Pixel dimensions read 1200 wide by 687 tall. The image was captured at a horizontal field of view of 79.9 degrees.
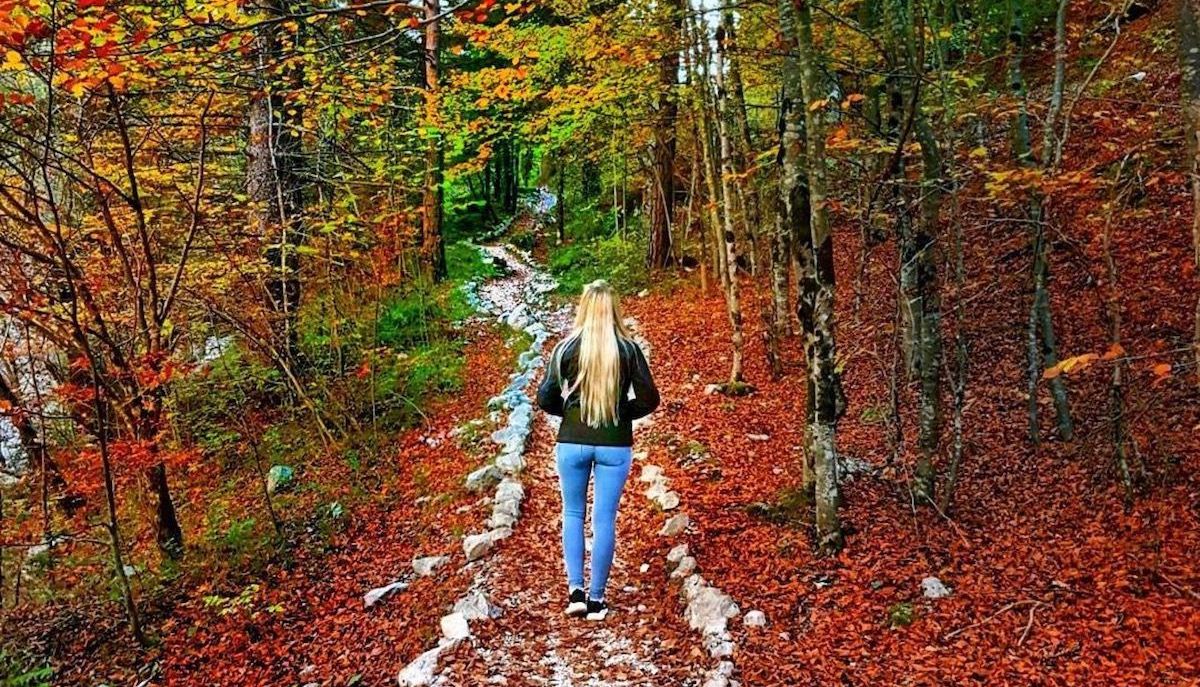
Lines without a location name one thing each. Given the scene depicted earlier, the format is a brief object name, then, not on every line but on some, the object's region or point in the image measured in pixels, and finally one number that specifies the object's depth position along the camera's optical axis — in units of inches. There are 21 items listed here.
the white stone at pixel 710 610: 175.5
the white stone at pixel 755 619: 173.0
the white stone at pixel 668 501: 252.4
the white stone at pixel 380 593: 221.5
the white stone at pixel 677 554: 212.2
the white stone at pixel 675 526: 231.1
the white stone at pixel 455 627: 183.9
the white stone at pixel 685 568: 203.2
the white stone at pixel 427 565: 232.4
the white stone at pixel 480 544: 232.1
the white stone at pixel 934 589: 172.1
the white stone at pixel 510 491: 269.9
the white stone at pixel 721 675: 152.6
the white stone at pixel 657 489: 265.3
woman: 180.7
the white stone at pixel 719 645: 163.8
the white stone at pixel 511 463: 297.4
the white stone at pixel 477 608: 192.5
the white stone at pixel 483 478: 288.4
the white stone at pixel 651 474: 279.7
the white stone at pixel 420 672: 167.2
